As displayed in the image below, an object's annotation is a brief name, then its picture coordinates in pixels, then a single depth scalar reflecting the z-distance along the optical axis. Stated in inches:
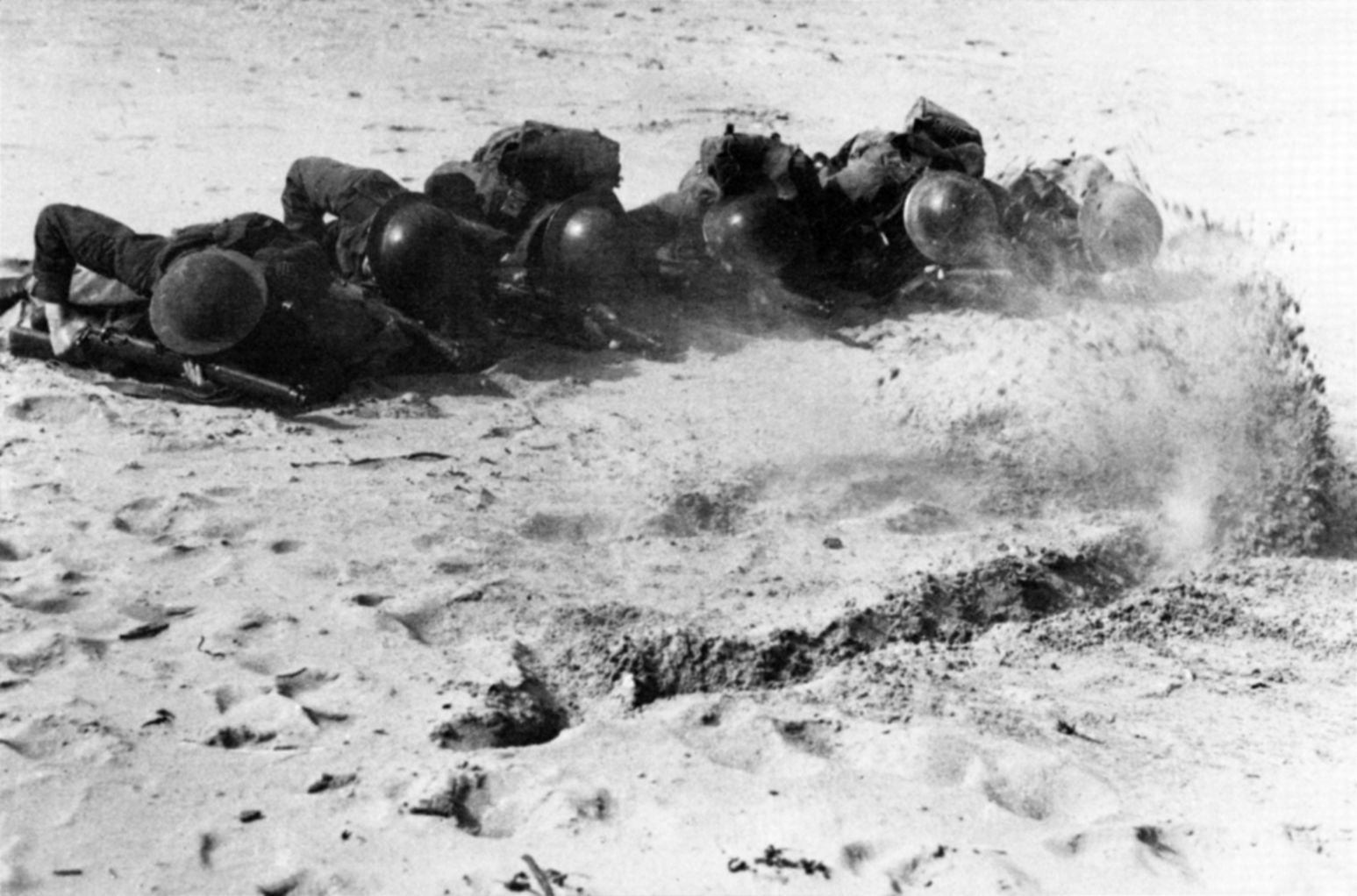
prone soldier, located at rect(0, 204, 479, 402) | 269.7
